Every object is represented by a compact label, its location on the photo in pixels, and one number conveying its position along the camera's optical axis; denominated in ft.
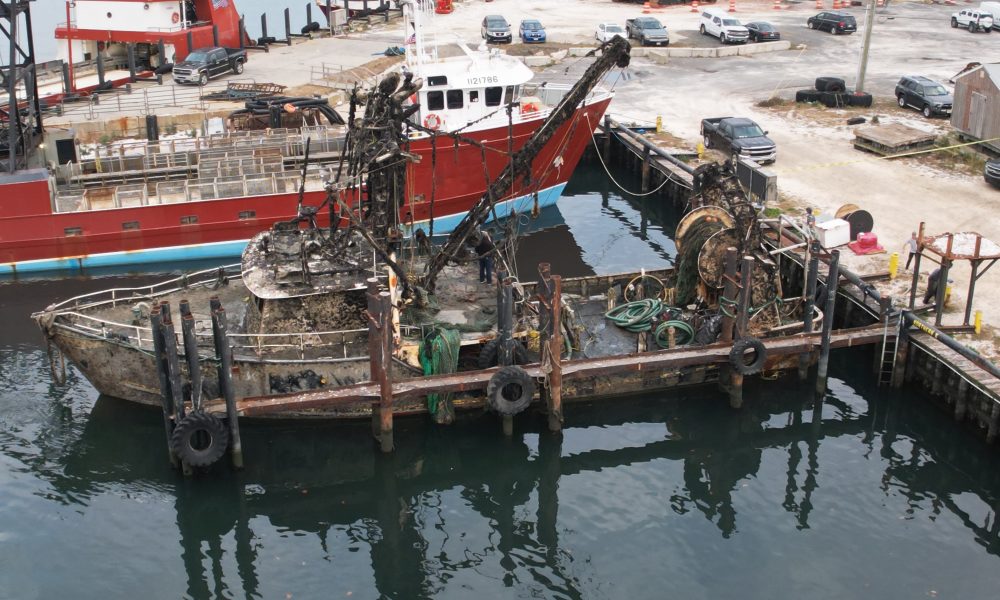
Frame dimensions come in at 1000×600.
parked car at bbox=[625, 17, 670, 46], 180.98
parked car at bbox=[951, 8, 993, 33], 195.62
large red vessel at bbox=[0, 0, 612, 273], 105.40
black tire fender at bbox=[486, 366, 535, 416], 69.82
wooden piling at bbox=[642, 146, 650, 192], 128.36
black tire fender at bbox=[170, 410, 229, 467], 65.98
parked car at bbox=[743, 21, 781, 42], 186.19
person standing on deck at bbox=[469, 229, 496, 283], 81.46
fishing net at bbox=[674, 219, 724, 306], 80.48
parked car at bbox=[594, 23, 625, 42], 178.91
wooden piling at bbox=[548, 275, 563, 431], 67.97
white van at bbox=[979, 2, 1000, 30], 197.48
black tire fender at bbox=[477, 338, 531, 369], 72.69
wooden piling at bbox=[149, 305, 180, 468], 64.69
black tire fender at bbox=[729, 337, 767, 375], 74.13
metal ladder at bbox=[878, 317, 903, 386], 79.41
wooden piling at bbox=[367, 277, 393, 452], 65.82
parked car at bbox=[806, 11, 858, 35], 195.72
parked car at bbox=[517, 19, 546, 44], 184.85
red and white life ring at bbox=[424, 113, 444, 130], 107.27
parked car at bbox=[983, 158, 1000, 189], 109.40
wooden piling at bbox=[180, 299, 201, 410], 64.75
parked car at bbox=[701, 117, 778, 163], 119.75
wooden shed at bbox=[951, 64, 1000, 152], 118.83
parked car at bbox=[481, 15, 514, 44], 184.75
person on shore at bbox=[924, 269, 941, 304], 80.23
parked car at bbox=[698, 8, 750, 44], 184.14
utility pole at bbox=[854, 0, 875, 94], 143.43
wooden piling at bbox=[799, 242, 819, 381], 78.48
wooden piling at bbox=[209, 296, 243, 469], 64.85
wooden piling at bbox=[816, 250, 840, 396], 75.20
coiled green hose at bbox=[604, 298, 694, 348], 77.97
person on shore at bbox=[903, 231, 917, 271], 84.56
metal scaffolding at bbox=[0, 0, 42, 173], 100.63
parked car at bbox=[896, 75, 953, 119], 136.70
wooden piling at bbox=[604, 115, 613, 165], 139.54
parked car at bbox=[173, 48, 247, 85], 154.20
